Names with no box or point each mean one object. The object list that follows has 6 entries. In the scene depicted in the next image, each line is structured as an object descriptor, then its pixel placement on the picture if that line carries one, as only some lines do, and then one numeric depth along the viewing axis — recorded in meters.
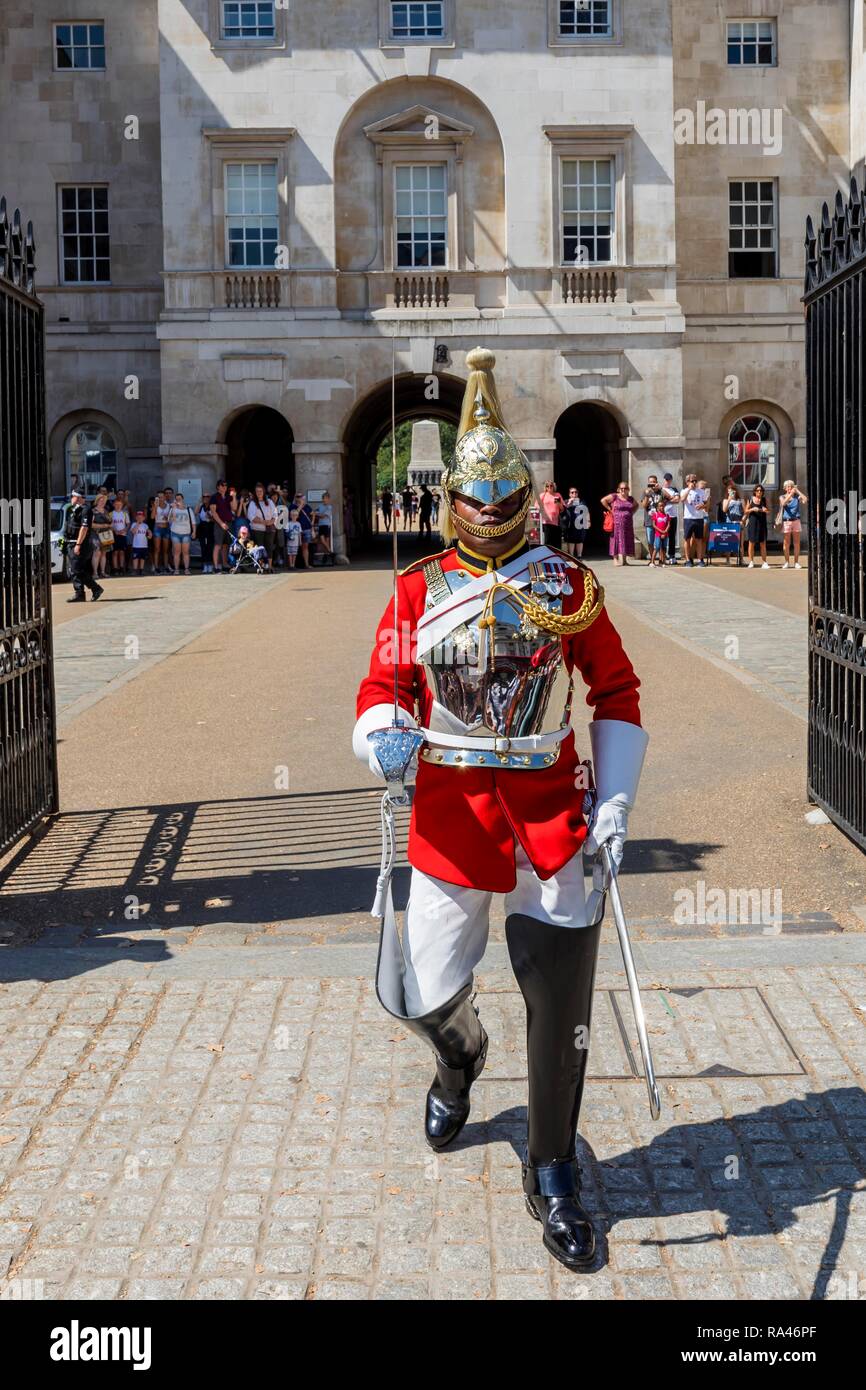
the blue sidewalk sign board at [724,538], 30.83
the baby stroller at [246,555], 30.13
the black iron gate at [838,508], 7.26
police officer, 22.08
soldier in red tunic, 3.89
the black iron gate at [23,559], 7.42
